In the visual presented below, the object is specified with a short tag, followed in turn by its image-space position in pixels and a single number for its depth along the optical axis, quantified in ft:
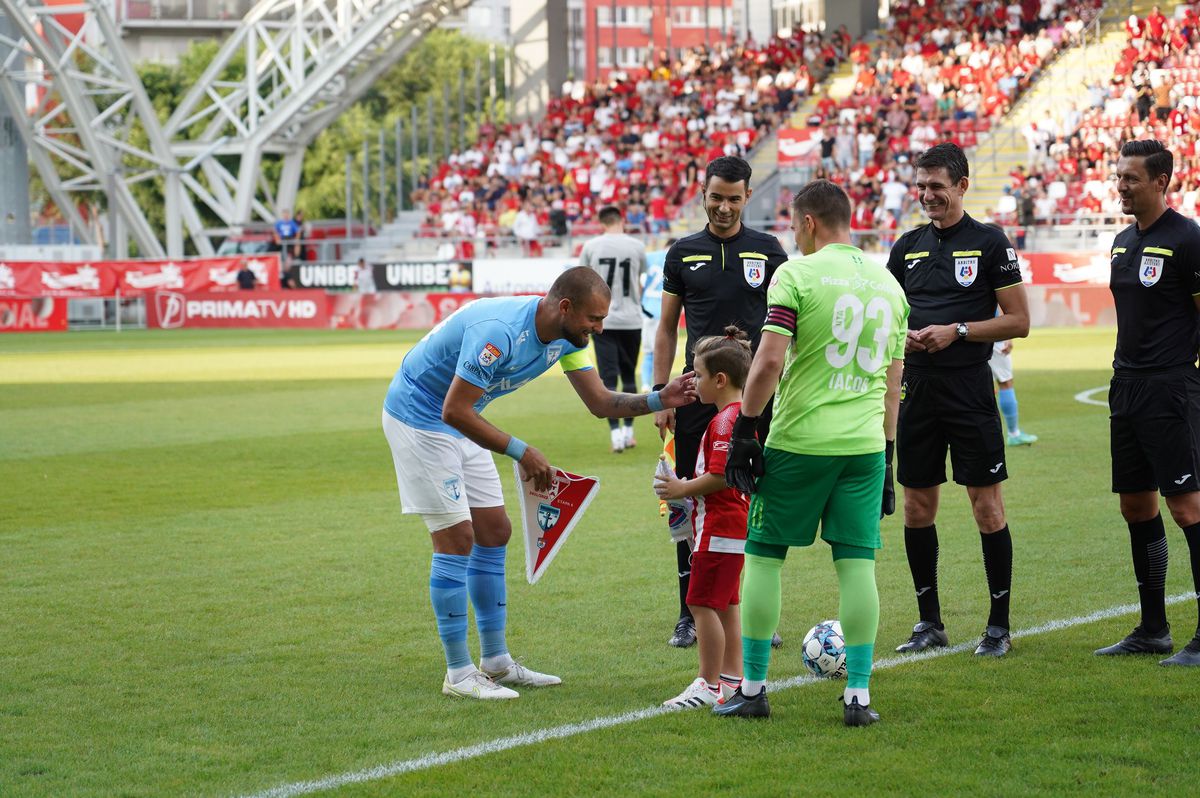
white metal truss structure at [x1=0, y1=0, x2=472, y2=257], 149.38
